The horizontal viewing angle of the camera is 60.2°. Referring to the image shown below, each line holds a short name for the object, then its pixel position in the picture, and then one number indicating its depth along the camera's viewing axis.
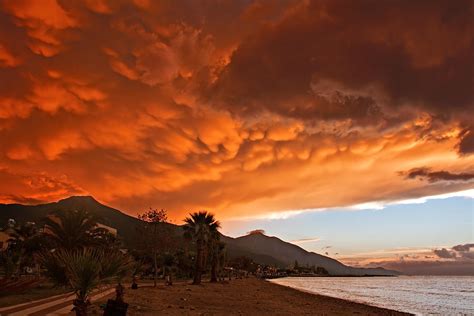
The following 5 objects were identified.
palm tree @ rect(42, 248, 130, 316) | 12.62
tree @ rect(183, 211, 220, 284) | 55.91
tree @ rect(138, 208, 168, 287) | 48.09
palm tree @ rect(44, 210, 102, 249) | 28.61
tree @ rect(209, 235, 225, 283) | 61.49
